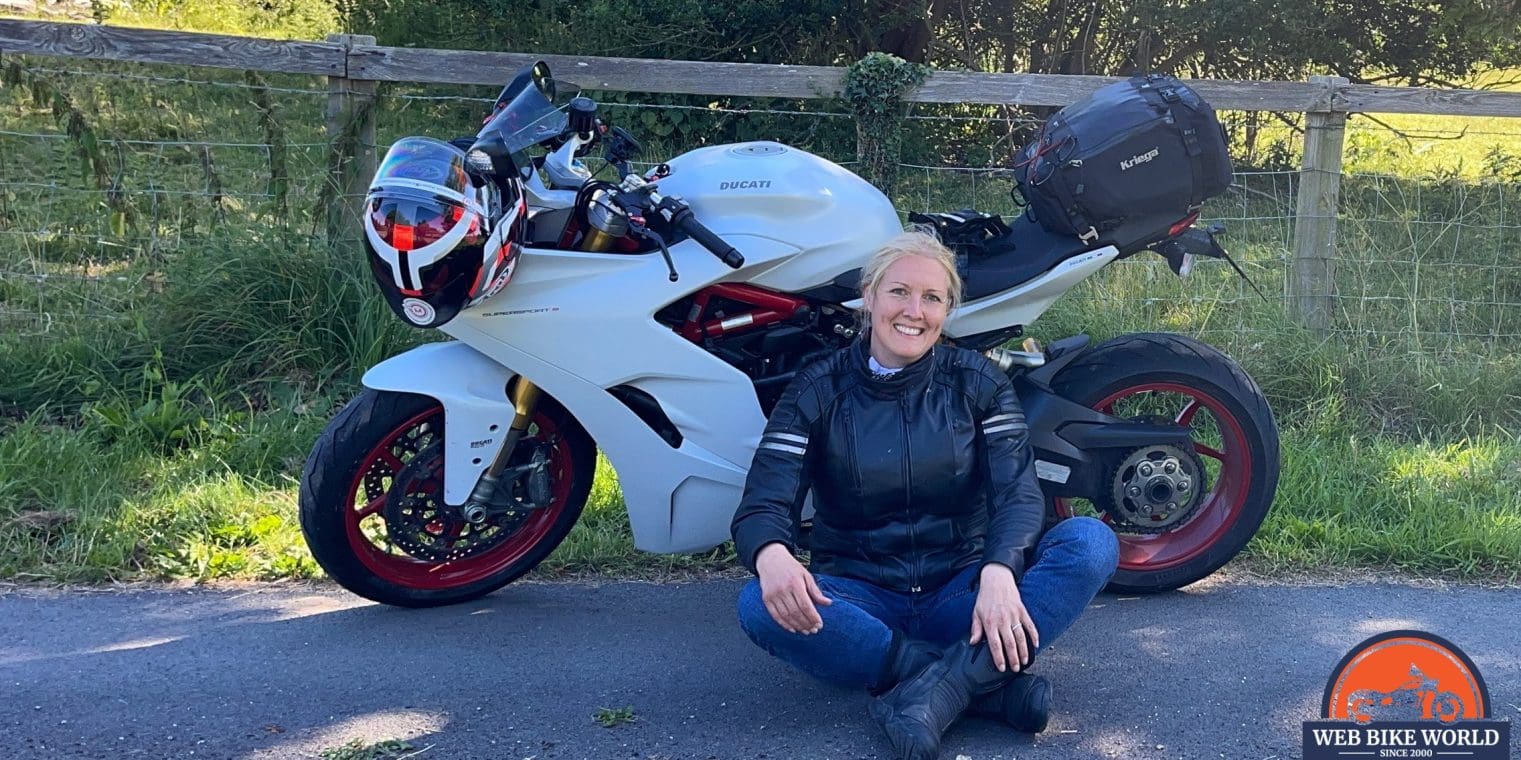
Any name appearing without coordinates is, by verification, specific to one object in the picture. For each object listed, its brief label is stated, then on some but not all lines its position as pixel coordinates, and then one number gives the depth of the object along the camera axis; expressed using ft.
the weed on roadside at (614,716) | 9.59
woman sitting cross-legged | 9.11
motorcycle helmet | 9.87
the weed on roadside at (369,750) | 9.07
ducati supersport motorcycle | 10.78
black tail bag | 11.20
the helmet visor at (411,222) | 9.85
